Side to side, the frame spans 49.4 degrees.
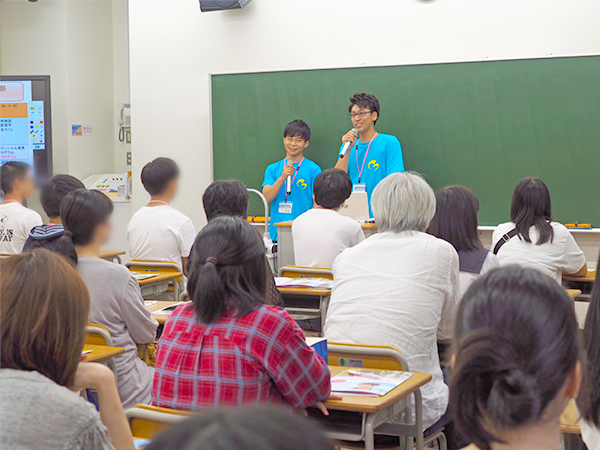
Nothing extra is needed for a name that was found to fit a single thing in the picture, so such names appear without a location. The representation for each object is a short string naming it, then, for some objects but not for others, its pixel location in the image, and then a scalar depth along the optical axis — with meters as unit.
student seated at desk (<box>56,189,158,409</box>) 2.64
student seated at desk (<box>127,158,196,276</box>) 4.40
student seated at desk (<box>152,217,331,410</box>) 1.75
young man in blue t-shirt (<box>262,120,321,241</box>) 5.89
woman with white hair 2.38
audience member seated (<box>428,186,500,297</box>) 2.87
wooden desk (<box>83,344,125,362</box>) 2.31
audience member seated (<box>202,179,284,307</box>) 3.69
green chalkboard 5.41
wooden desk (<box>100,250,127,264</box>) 5.37
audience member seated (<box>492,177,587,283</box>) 3.69
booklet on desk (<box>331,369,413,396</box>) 1.96
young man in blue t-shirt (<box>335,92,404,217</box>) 5.71
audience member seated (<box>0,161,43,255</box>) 4.88
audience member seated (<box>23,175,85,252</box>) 3.54
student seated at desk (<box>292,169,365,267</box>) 4.12
